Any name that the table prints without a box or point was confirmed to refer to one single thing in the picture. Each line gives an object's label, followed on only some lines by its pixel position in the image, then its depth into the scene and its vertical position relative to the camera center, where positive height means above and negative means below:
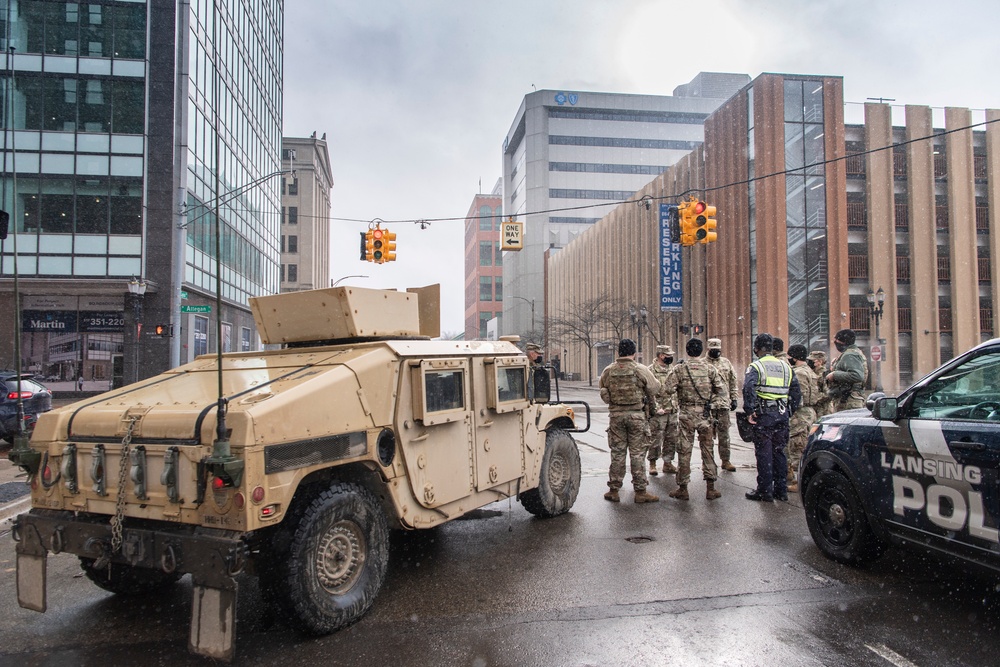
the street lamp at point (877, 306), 26.81 +2.08
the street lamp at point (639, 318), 36.53 +2.22
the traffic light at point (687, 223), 16.17 +3.32
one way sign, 24.80 +4.73
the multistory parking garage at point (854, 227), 30.42 +6.17
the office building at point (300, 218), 66.25 +14.49
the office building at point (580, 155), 74.31 +23.50
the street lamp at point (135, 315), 24.77 +1.74
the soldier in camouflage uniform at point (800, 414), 8.38 -0.75
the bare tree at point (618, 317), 42.38 +2.65
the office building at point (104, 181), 24.91 +6.95
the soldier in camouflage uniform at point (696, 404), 7.62 -0.56
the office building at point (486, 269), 102.56 +14.07
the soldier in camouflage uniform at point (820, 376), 8.92 -0.29
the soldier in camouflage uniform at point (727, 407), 8.18 -0.60
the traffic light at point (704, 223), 16.09 +3.29
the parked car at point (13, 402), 11.72 -0.77
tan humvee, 3.53 -0.66
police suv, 3.91 -0.76
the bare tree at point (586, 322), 45.56 +2.60
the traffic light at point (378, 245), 19.25 +3.33
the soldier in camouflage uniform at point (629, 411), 7.41 -0.62
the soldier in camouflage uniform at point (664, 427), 8.38 -0.97
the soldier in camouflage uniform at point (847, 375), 7.76 -0.23
